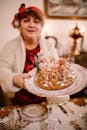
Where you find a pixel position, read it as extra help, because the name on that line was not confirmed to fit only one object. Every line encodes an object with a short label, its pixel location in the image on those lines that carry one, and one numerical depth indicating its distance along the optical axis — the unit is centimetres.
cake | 113
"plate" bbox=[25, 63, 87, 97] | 105
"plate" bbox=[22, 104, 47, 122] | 106
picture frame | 213
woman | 136
